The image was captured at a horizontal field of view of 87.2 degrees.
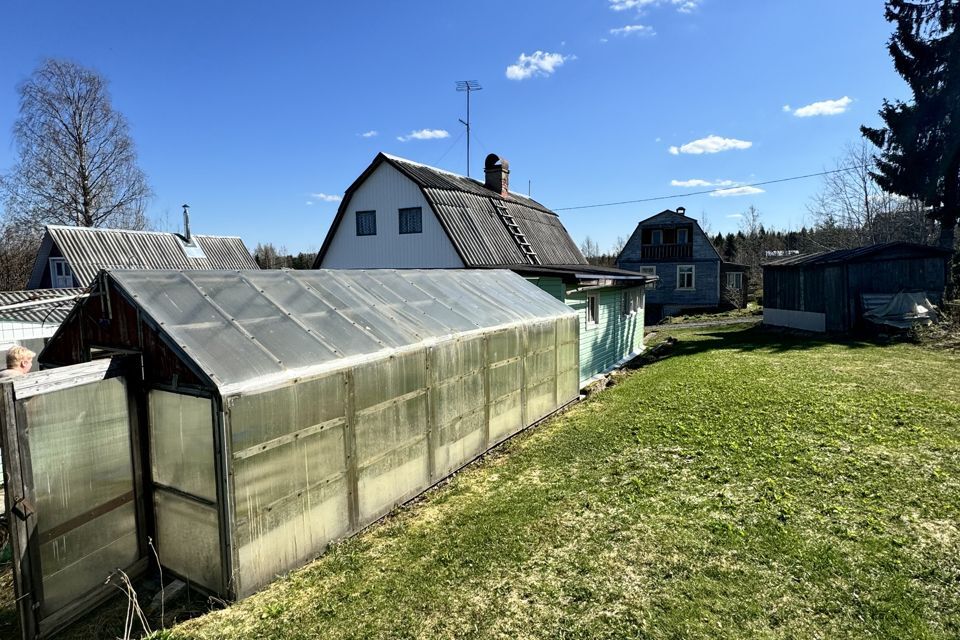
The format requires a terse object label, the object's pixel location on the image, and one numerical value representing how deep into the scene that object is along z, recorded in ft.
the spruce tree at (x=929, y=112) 74.79
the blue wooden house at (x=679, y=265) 112.27
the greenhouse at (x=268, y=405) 15.98
